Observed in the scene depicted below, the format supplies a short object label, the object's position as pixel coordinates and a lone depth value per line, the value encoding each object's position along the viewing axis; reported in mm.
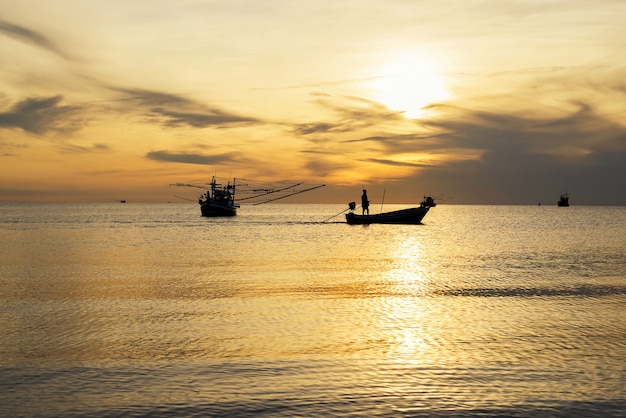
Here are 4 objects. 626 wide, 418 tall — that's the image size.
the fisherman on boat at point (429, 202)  123212
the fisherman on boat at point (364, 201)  91319
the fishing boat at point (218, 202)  131250
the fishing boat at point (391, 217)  94125
